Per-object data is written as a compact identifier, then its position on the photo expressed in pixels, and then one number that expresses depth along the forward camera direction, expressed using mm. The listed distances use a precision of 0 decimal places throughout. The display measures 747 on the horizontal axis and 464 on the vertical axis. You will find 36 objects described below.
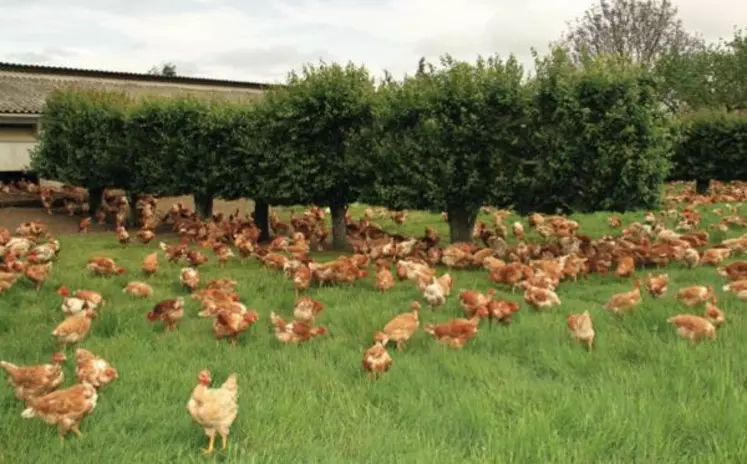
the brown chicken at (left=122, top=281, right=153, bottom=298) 9305
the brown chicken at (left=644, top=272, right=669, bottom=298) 8445
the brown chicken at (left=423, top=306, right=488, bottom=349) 6674
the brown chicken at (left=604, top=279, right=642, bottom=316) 7625
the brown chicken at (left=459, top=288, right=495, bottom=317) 7770
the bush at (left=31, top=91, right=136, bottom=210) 18875
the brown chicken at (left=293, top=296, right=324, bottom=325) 7496
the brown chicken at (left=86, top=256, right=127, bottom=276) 10695
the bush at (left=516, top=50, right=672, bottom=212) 11578
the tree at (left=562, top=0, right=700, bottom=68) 53125
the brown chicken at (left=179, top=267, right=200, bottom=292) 9852
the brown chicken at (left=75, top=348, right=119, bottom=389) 5488
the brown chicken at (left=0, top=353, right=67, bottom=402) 5336
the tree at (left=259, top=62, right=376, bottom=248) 14048
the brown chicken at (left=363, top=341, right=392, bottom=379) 5867
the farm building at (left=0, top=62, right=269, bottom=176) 26812
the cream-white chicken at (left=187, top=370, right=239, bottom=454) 4539
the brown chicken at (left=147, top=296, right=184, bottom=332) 7738
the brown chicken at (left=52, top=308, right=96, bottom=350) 6887
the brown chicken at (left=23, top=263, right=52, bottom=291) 9836
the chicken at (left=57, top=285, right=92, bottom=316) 8023
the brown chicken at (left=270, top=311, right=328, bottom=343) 6953
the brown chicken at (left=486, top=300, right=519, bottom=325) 7496
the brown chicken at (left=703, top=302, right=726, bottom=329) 6863
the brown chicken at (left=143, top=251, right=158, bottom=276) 11047
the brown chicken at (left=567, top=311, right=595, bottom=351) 6475
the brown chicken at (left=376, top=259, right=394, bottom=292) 9550
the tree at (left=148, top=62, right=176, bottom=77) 71931
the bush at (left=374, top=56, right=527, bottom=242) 12250
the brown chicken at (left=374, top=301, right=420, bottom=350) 6641
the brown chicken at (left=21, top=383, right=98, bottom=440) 4789
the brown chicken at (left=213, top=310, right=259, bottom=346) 7094
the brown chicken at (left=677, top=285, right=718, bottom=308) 7711
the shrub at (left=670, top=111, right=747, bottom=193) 24781
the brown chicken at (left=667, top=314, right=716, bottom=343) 6438
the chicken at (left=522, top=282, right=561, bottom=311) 8172
